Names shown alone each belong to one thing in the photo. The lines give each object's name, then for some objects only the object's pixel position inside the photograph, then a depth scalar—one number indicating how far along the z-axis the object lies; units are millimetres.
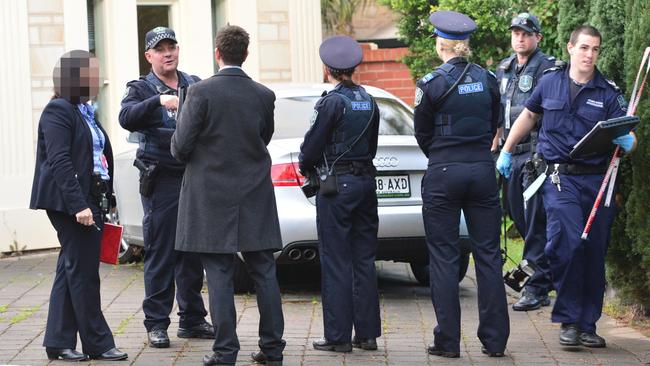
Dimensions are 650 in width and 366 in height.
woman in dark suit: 13633
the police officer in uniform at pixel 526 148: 17422
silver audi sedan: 17266
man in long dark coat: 13172
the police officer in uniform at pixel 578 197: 14633
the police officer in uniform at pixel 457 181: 14141
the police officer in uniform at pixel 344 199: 14547
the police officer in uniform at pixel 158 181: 14898
